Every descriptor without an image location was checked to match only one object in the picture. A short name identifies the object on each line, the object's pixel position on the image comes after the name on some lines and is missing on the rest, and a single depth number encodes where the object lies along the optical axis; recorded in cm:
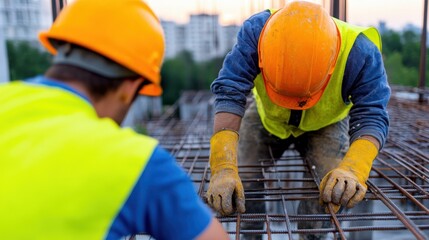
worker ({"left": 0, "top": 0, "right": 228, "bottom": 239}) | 104
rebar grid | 229
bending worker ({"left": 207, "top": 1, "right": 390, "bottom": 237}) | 242
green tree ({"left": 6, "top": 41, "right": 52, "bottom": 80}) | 3328
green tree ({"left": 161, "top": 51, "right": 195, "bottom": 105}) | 4762
